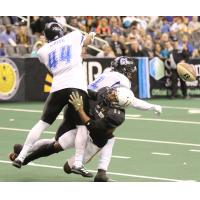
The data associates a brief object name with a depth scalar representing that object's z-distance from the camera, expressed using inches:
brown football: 497.4
